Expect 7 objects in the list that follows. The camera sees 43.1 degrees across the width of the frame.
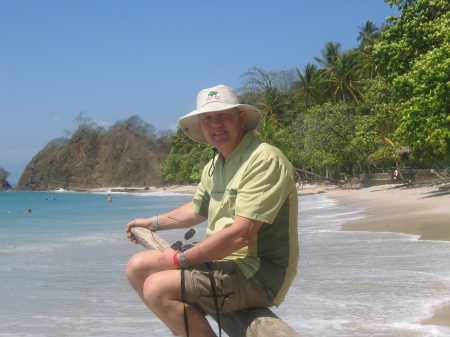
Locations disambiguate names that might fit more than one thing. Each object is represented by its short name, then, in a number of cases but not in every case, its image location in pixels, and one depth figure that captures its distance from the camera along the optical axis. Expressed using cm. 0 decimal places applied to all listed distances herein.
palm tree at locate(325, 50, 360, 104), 4234
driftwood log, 211
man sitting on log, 233
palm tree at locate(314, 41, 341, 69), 4800
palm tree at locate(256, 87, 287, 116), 4769
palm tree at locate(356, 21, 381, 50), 5682
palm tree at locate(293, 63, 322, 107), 4591
